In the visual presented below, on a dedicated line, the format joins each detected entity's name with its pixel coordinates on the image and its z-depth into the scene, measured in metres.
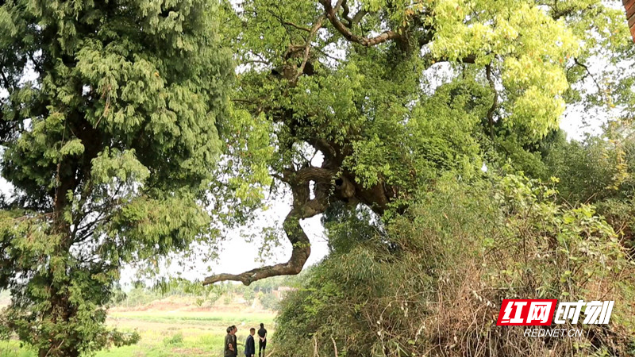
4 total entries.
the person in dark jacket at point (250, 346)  10.91
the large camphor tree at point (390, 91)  7.93
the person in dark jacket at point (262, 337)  11.52
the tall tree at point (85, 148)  6.35
